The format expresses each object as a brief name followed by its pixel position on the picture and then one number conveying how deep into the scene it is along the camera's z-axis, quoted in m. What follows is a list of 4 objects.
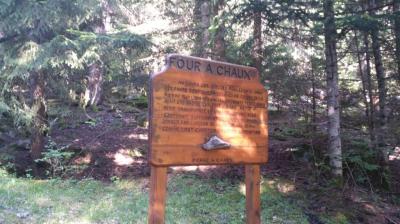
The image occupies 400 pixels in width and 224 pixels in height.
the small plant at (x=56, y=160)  10.48
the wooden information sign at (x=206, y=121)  3.45
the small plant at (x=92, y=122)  13.55
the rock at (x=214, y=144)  3.72
